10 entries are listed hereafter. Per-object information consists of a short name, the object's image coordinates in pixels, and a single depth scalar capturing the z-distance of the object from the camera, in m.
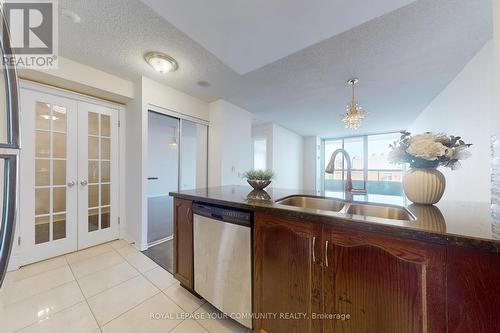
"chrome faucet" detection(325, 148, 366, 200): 1.61
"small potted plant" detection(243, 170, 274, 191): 1.67
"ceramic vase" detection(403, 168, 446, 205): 1.07
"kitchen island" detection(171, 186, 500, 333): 0.65
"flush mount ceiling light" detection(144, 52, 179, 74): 2.15
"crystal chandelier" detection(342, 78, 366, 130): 2.75
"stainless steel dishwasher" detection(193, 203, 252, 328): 1.23
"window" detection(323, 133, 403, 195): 6.58
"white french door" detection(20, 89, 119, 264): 2.16
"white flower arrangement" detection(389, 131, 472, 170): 1.04
